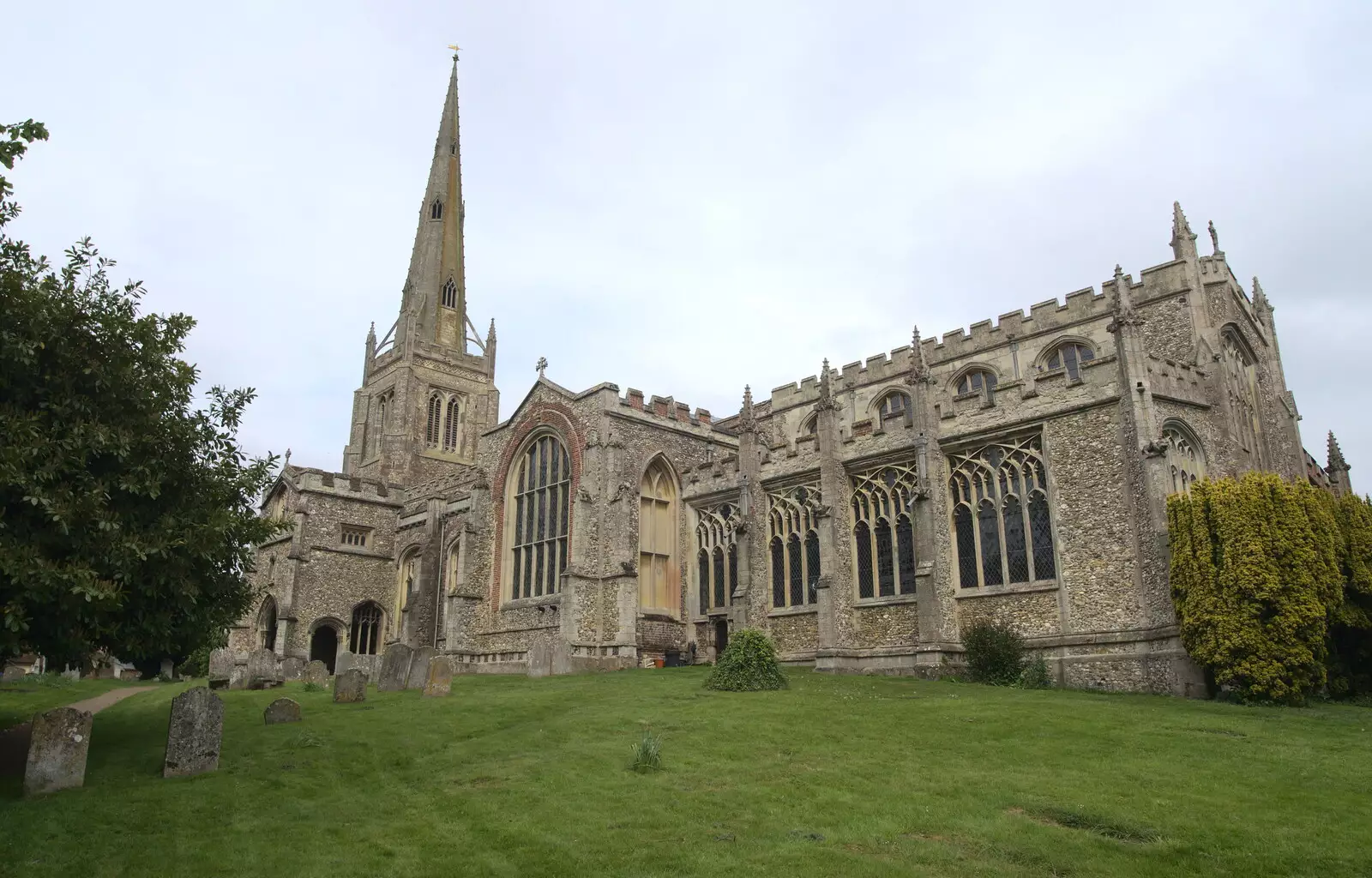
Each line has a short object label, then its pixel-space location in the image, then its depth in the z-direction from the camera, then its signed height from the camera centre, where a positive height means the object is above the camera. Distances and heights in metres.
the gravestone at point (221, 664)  30.10 -0.38
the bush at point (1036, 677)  20.02 -0.70
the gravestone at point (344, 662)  26.92 -0.32
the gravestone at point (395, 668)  22.05 -0.41
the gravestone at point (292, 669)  29.02 -0.55
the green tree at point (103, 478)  10.39 +2.16
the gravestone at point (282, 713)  16.03 -1.04
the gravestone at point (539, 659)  26.02 -0.28
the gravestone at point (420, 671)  21.92 -0.47
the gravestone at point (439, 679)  20.42 -0.63
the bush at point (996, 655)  20.50 -0.23
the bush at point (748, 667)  19.50 -0.42
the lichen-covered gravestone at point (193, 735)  11.77 -1.04
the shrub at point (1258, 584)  16.98 +1.08
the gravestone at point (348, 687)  18.89 -0.72
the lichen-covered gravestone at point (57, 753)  10.77 -1.14
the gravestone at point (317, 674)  24.36 -0.59
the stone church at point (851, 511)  20.64 +3.96
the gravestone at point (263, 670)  24.48 -0.49
